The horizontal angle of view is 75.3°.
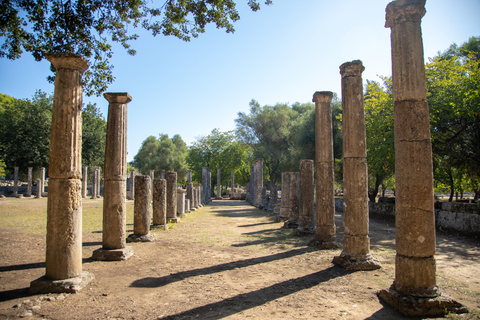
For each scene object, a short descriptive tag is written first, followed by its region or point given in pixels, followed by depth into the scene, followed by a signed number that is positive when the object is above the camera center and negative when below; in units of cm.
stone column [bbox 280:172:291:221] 1460 -99
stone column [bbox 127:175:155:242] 950 -97
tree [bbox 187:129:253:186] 4475 +314
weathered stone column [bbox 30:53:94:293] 524 -12
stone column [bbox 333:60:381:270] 681 +3
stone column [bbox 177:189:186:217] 1608 -127
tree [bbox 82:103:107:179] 3894 +476
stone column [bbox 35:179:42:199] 3143 -129
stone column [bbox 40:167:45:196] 3206 -8
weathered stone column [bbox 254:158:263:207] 2513 -31
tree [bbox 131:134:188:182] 6000 +439
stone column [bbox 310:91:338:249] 884 +7
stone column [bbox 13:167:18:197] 3241 -37
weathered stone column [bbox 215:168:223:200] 4012 -64
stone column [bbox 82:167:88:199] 3187 -60
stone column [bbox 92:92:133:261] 741 -21
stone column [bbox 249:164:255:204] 2852 -86
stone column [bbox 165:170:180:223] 1331 -74
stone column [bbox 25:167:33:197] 3241 -70
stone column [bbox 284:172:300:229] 1255 -107
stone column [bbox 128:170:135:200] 3303 -102
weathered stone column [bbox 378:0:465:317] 445 -2
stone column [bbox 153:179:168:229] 1155 -82
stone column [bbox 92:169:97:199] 3278 -99
